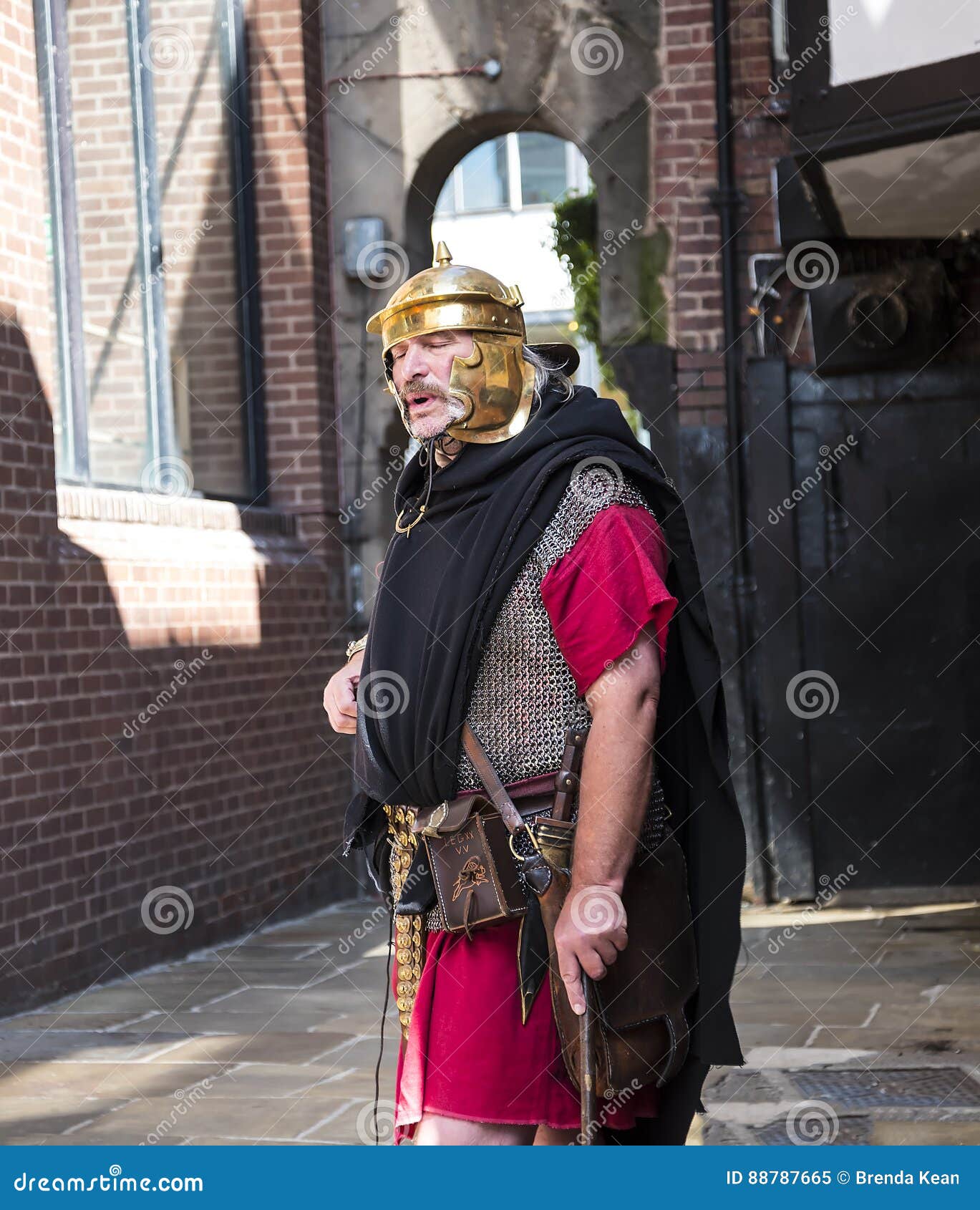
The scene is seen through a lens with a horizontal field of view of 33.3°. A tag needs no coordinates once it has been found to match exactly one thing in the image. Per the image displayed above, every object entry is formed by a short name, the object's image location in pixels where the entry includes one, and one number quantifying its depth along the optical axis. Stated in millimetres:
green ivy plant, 8953
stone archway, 9242
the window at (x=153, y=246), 7680
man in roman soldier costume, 2709
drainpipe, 8688
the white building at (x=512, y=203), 30062
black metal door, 8562
